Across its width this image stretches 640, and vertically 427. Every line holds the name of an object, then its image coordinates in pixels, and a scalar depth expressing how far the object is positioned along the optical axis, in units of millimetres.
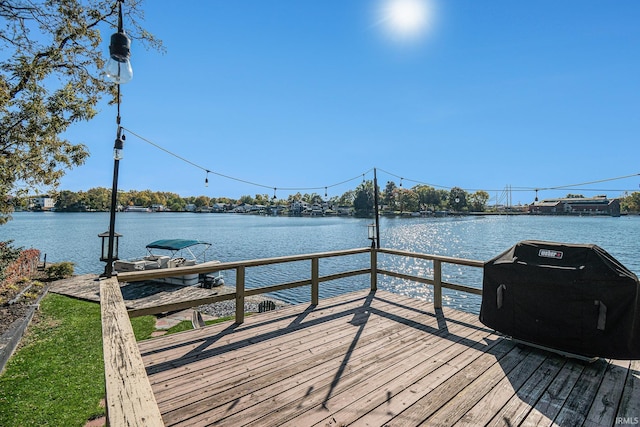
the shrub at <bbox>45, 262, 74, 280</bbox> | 14664
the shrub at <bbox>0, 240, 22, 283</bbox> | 8714
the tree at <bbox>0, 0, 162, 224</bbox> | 6336
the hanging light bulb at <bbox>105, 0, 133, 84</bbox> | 2629
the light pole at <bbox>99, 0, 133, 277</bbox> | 2629
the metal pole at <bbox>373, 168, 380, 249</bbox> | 6509
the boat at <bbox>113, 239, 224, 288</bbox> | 14734
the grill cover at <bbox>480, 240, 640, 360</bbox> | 2730
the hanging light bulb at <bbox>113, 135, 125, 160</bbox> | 3508
